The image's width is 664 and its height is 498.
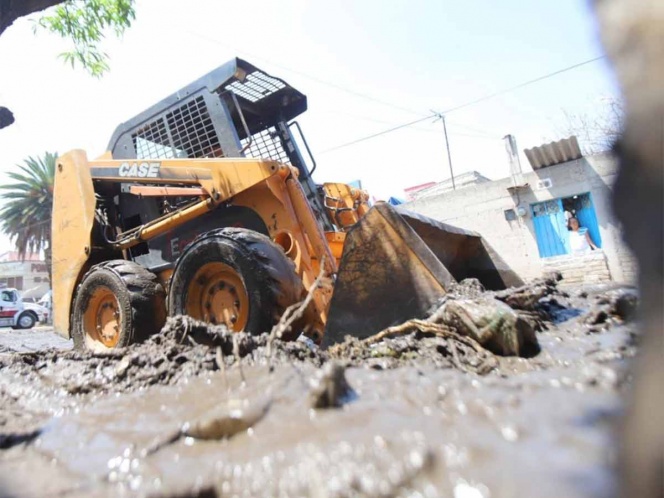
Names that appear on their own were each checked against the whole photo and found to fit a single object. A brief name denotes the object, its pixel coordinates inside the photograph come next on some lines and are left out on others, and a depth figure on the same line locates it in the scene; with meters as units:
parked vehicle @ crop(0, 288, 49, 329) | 17.22
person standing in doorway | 9.30
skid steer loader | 2.79
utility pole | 22.94
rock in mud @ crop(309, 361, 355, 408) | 1.42
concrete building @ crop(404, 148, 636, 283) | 9.25
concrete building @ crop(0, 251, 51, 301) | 41.16
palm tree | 24.39
